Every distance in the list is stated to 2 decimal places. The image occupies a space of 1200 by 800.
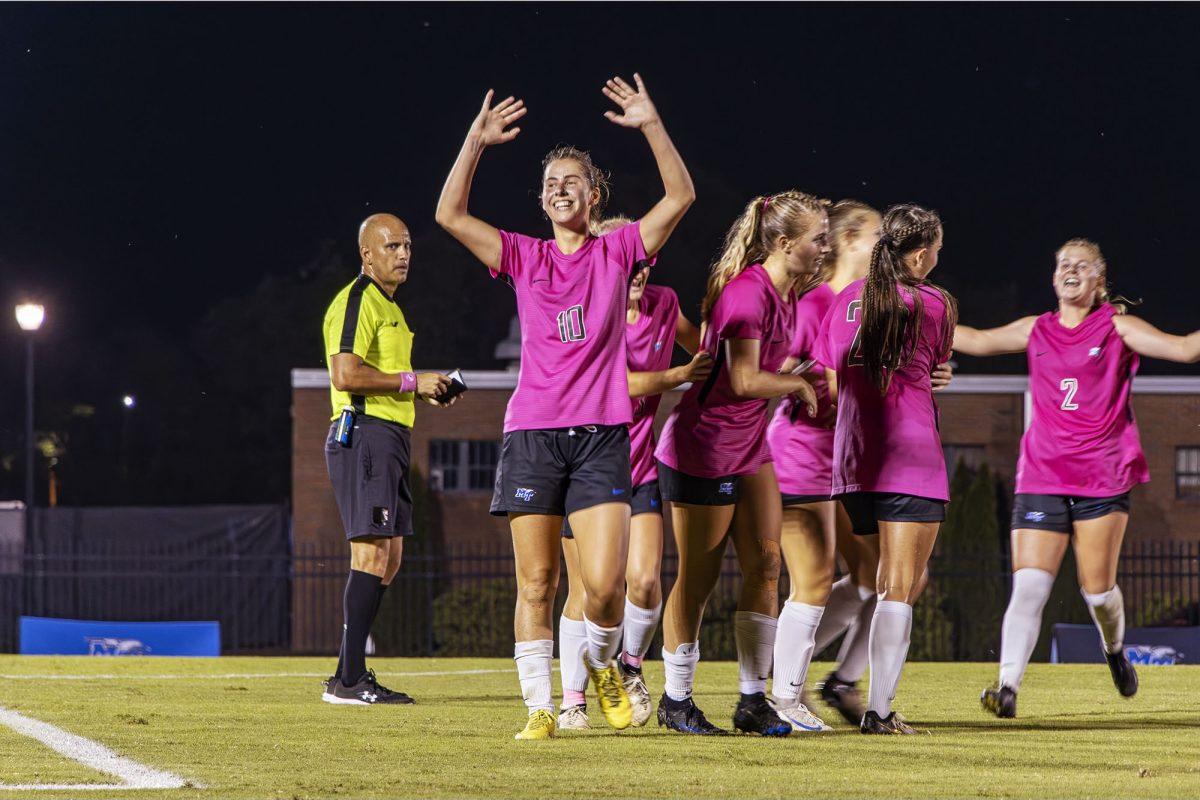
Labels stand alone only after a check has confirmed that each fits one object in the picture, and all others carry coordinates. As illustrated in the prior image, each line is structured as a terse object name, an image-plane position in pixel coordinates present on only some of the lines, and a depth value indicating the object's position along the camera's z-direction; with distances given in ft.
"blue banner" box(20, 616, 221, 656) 117.39
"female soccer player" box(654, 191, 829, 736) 41.96
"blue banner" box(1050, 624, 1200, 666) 112.68
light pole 151.32
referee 51.29
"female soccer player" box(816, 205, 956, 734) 41.34
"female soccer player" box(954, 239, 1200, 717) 49.39
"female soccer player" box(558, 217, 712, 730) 43.34
